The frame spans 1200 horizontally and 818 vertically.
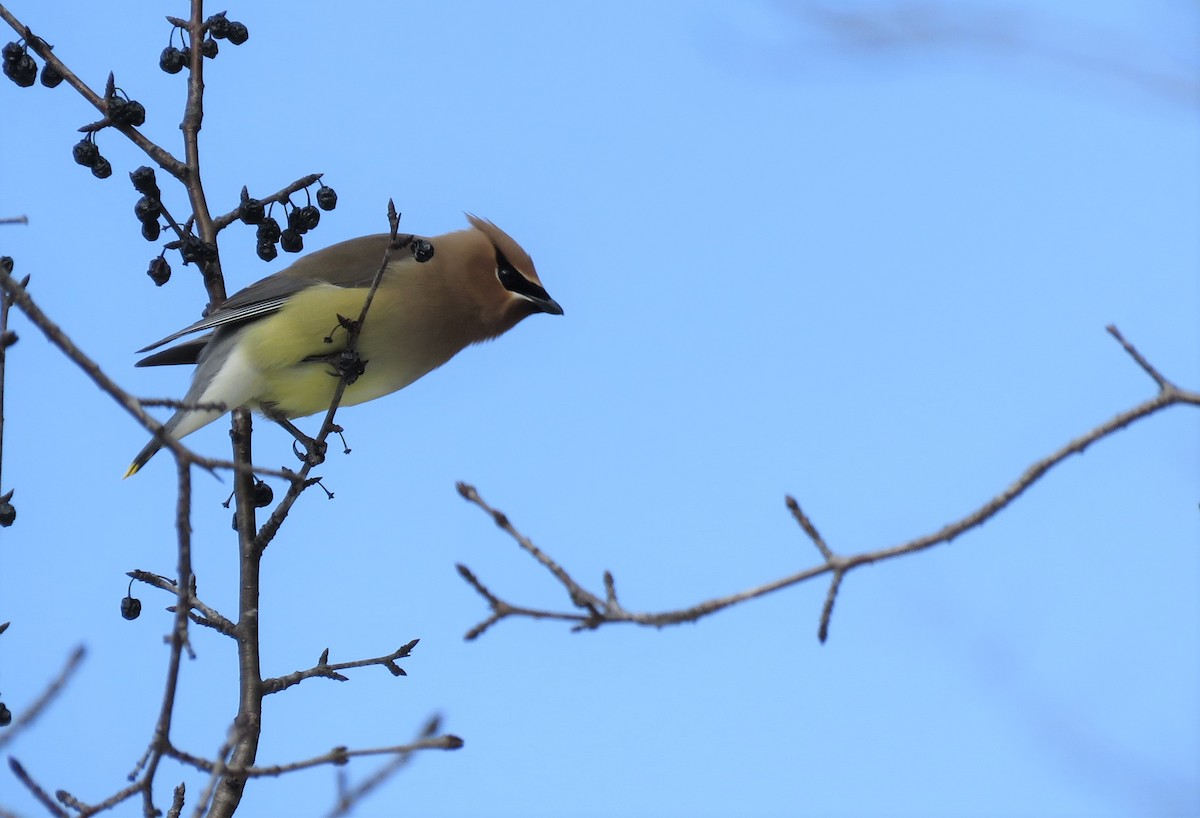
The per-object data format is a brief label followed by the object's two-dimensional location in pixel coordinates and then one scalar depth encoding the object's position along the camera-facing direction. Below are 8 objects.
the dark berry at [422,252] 8.13
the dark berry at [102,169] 7.84
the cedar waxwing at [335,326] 9.12
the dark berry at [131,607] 7.40
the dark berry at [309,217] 8.05
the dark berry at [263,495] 7.95
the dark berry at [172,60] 7.96
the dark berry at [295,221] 8.02
